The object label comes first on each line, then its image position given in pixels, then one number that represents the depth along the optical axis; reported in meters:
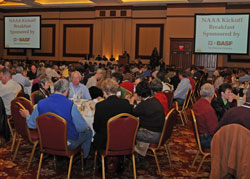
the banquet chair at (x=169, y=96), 5.96
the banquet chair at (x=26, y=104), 4.09
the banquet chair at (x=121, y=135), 3.35
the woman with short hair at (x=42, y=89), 4.86
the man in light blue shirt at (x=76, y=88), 5.53
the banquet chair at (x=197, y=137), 3.78
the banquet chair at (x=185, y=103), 6.61
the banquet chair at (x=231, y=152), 2.79
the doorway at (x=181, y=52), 17.28
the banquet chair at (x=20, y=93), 5.07
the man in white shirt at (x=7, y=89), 5.18
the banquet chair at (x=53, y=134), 3.32
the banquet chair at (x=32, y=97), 5.04
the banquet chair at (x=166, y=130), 3.79
